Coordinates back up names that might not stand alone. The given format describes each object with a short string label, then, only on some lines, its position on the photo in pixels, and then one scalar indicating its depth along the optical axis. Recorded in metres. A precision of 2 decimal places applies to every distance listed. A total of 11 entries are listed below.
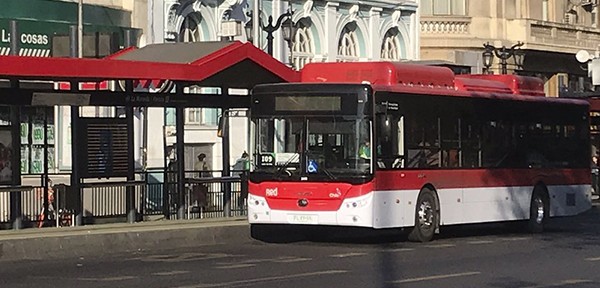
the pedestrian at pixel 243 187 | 30.55
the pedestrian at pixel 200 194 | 30.06
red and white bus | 24.83
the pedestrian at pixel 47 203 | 26.25
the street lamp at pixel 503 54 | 44.72
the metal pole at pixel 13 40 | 30.68
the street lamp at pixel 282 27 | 35.25
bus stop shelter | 24.50
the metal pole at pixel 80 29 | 31.67
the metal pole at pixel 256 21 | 36.53
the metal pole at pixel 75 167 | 26.36
